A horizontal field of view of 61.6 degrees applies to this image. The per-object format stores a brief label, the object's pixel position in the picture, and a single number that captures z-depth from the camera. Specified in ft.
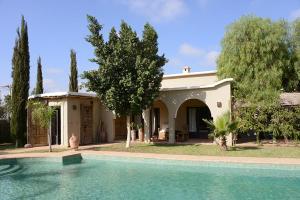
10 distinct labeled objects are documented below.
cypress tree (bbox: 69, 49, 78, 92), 83.65
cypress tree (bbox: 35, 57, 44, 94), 80.01
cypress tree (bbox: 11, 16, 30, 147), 59.13
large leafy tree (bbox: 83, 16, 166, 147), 48.82
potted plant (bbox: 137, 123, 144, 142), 61.83
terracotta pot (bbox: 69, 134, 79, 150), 50.90
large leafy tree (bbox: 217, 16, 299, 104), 63.47
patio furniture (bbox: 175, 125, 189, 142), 60.66
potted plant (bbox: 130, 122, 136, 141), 62.99
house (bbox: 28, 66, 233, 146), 54.14
